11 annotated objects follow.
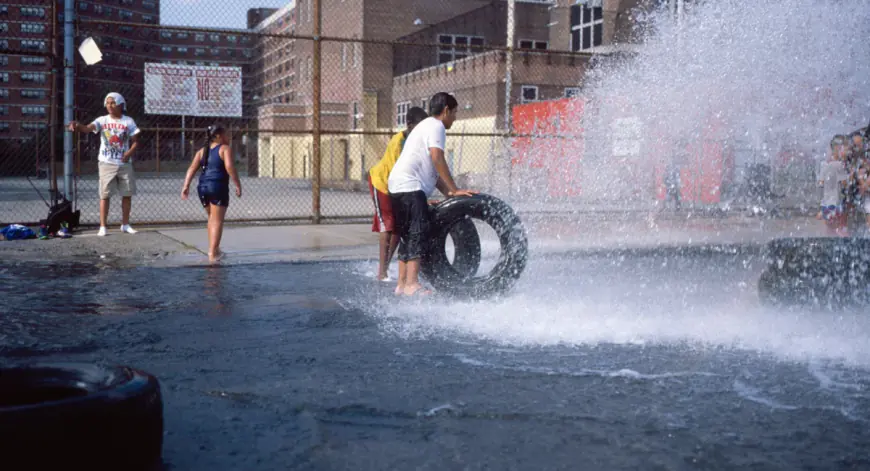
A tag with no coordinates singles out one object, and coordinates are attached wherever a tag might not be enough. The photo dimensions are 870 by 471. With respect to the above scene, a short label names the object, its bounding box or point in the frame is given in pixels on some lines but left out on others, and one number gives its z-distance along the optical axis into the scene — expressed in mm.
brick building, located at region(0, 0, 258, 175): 64750
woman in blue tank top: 9117
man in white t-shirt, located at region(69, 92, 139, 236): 10867
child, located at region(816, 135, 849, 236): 10242
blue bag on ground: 10773
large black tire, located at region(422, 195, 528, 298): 6863
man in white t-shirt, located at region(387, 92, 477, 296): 6938
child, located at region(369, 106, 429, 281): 7539
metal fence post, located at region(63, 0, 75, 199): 11219
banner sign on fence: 12008
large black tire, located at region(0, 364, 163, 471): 2596
